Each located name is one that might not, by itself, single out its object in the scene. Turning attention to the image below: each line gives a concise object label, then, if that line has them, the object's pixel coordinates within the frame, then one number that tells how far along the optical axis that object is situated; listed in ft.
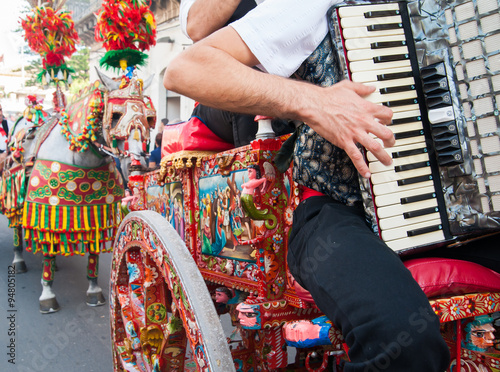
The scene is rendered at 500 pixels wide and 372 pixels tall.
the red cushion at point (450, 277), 3.52
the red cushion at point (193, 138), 6.55
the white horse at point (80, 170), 13.10
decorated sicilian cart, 3.61
